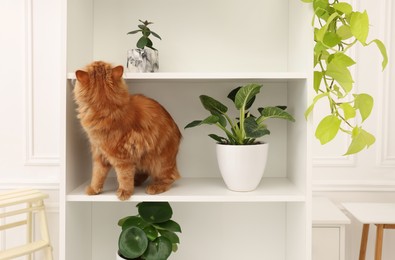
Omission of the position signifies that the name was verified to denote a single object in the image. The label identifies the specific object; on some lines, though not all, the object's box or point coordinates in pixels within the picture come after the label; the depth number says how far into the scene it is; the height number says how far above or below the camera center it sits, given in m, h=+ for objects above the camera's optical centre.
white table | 1.33 -0.36
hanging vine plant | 0.98 +0.16
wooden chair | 1.35 -0.43
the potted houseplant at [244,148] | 1.08 -0.09
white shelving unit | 1.32 +0.11
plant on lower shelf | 1.09 -0.36
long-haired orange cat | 0.98 -0.04
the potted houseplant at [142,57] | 1.16 +0.20
